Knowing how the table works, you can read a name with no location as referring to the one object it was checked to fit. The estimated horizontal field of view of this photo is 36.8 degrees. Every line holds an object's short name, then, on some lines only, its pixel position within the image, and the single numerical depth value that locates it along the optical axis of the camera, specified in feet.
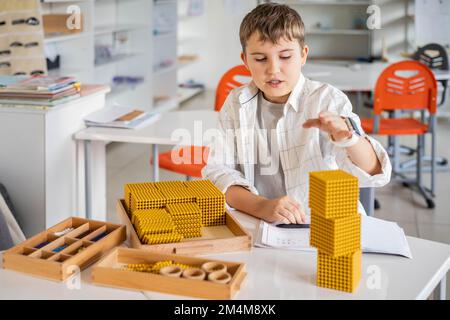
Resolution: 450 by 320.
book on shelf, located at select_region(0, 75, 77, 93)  9.01
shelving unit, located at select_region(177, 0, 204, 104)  27.30
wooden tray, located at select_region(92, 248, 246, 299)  4.17
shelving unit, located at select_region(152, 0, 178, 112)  22.31
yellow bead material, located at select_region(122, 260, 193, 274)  4.44
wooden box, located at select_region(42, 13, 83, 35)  13.80
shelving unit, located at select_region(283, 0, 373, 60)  26.94
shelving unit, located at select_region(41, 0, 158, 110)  18.17
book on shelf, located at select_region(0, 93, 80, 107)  8.95
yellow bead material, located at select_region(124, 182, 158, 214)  5.44
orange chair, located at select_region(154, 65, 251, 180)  9.89
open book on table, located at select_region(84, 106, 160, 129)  9.73
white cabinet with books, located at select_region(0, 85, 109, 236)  8.89
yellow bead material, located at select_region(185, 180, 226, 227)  5.34
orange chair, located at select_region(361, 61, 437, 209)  13.19
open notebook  4.96
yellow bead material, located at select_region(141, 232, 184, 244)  4.84
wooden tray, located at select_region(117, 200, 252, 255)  4.85
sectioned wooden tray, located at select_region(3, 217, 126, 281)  4.50
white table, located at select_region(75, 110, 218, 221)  9.30
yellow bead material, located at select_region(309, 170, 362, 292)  4.16
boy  5.63
